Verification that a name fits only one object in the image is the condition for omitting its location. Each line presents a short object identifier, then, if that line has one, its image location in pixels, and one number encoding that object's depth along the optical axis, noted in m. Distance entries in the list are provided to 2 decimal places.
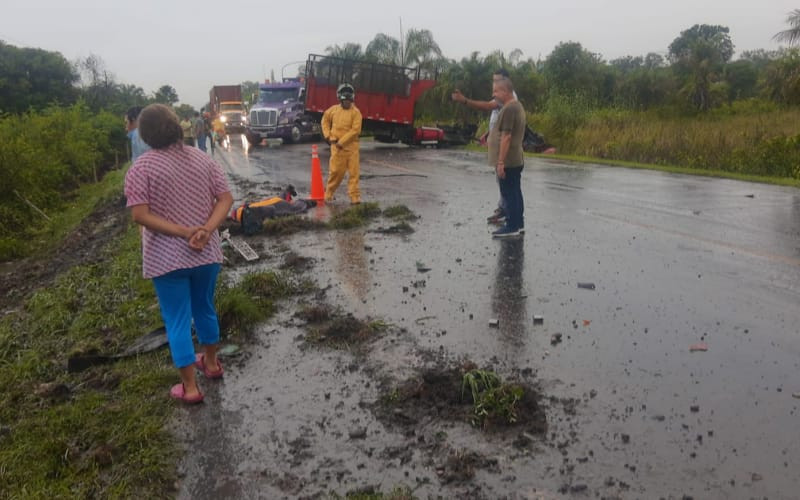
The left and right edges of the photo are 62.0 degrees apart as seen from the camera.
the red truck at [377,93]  27.36
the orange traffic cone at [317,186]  11.77
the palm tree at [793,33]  25.58
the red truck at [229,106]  47.50
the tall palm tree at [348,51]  49.22
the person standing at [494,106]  8.62
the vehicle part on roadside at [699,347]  4.68
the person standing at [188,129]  22.75
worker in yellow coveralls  11.04
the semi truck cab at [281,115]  31.80
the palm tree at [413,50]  43.88
